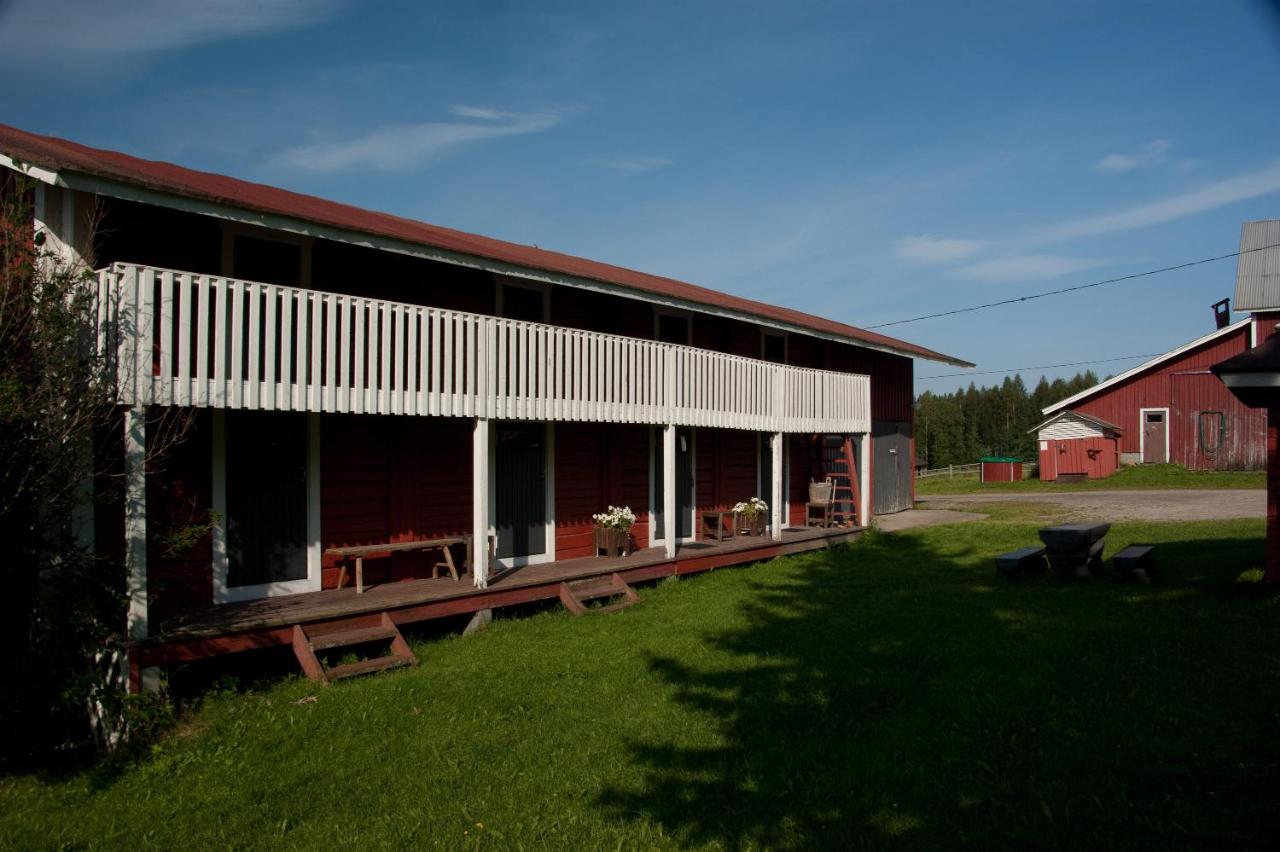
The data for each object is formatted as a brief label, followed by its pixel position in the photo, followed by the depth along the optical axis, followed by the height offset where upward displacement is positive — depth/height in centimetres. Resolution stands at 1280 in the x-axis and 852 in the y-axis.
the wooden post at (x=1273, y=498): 883 -56
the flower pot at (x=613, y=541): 1288 -147
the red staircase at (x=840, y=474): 1769 -67
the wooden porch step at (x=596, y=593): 1065 -193
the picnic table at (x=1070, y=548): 1080 -133
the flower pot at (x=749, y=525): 1567 -150
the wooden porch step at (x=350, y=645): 771 -194
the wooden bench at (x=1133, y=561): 1040 -143
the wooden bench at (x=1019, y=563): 1124 -158
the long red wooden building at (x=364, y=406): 729 +40
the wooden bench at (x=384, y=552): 951 -126
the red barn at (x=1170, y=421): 3091 +85
